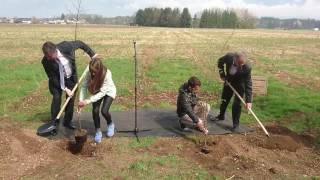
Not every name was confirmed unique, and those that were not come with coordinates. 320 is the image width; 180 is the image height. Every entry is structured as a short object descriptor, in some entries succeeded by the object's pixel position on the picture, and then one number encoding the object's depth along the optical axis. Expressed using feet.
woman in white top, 16.89
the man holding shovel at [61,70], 18.11
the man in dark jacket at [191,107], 18.53
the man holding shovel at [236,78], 19.14
